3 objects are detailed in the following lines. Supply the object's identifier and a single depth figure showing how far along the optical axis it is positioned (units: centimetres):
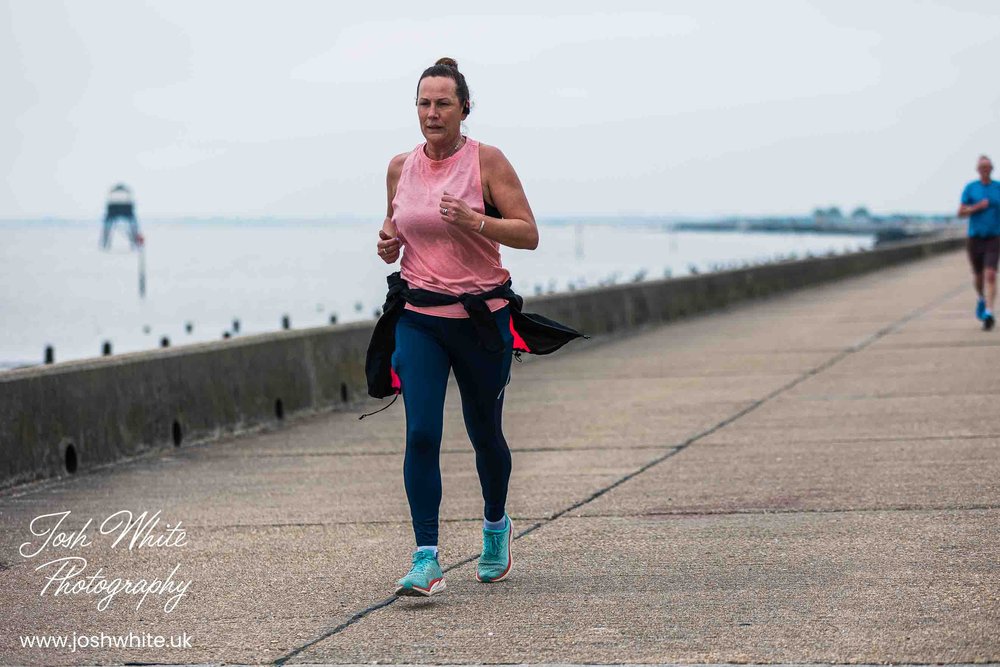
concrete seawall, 1447
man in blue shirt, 2722
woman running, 931
